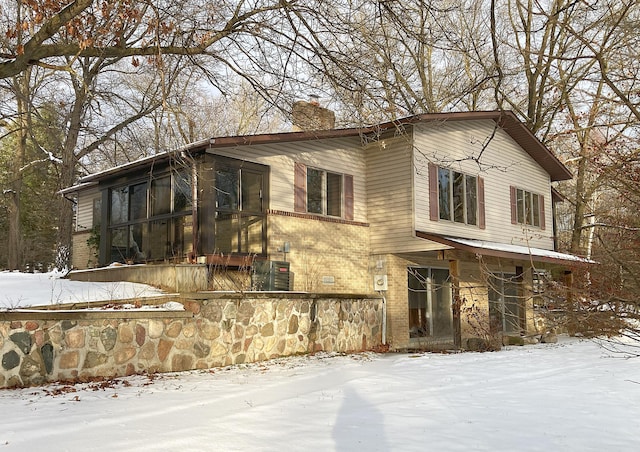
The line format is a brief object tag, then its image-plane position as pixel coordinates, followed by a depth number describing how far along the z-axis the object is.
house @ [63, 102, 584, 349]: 13.27
